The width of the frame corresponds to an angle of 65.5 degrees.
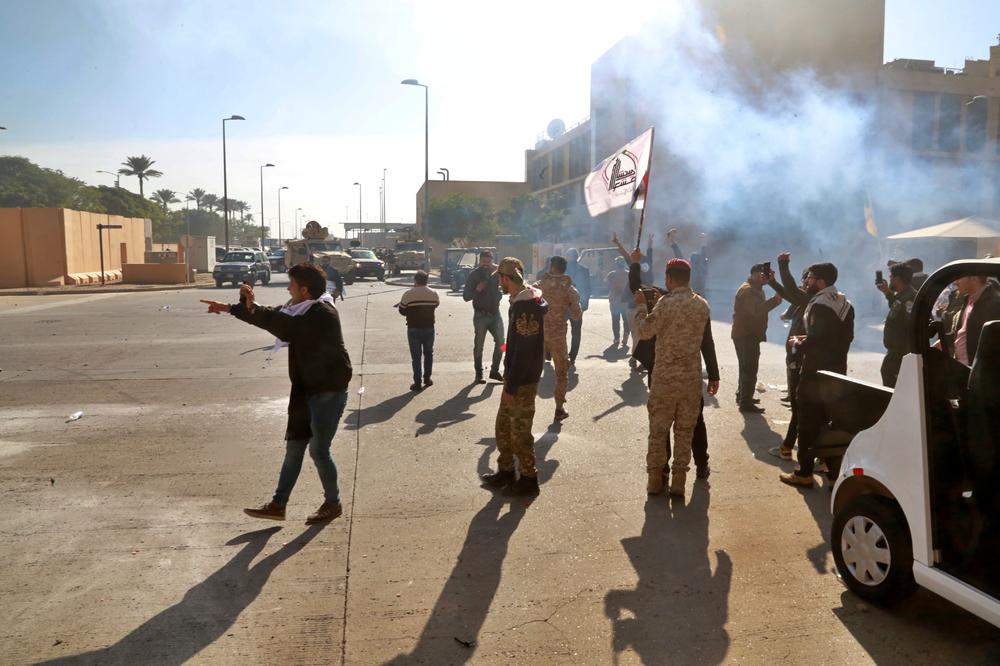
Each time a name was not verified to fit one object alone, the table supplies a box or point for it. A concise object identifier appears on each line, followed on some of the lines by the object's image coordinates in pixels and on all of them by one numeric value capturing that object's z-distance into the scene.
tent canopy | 15.52
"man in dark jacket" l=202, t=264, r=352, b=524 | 4.80
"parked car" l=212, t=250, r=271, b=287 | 33.38
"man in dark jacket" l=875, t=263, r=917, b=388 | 6.64
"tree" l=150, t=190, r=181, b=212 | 97.50
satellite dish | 65.44
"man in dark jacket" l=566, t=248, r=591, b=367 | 13.77
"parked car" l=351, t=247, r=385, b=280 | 38.81
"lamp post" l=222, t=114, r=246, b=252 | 44.59
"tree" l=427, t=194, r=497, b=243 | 57.59
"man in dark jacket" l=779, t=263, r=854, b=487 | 5.50
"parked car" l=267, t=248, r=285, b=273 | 47.56
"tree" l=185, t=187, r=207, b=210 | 113.00
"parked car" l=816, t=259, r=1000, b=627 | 3.22
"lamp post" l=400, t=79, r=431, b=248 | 38.20
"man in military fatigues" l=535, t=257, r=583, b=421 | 7.95
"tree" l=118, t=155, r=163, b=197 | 75.50
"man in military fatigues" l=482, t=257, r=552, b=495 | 5.46
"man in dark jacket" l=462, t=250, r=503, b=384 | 10.06
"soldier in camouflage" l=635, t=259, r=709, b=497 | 5.27
